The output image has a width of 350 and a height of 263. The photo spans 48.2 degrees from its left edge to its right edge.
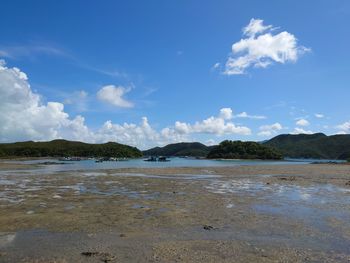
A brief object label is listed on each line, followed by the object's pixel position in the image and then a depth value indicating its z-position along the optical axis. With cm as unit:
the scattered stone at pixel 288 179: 4685
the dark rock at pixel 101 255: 1130
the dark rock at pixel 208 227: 1606
